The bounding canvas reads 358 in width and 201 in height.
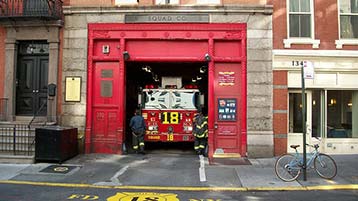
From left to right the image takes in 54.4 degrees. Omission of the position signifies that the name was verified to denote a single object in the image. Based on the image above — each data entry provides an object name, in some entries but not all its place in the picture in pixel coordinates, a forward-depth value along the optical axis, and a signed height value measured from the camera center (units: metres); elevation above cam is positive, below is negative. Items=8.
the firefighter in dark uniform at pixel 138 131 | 13.47 -0.79
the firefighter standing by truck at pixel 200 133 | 13.30 -0.84
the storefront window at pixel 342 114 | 13.46 -0.09
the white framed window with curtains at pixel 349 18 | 13.47 +3.64
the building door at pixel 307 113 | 13.34 -0.06
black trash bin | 11.51 -1.12
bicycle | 9.71 -1.53
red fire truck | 14.26 +0.00
